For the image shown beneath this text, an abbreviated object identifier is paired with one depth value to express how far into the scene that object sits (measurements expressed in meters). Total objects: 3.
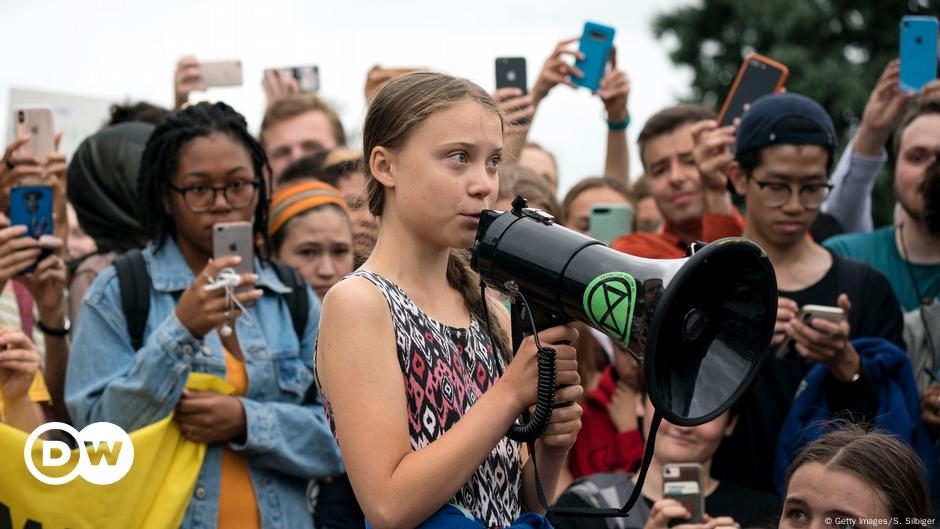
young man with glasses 4.82
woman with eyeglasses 4.24
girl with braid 2.91
